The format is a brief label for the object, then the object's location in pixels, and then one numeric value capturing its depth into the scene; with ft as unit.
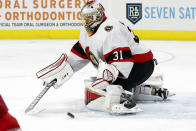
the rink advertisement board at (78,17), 46.60
